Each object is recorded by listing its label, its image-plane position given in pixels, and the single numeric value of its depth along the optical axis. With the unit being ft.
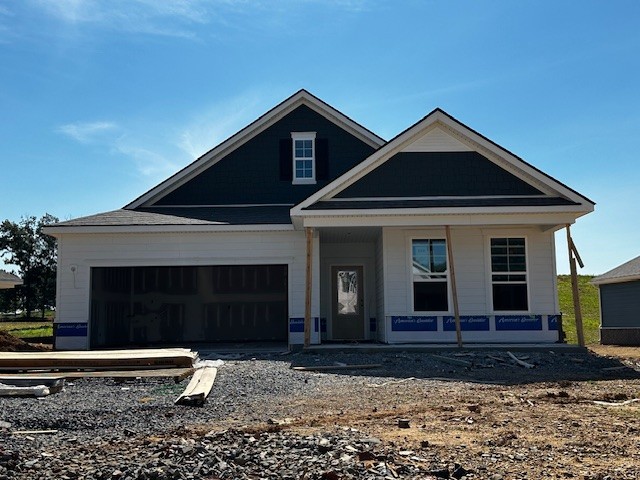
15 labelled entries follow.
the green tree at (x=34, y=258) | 165.58
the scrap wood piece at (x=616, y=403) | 26.53
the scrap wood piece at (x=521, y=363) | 41.59
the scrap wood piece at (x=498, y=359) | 43.34
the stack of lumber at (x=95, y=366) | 33.68
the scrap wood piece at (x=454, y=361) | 41.96
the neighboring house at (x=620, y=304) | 75.72
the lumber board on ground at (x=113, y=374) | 34.26
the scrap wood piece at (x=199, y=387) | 27.22
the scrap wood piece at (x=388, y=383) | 34.09
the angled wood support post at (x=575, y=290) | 47.52
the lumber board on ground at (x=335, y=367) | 40.14
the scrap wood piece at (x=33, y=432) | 21.22
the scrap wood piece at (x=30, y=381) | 32.01
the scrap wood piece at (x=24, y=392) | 29.55
